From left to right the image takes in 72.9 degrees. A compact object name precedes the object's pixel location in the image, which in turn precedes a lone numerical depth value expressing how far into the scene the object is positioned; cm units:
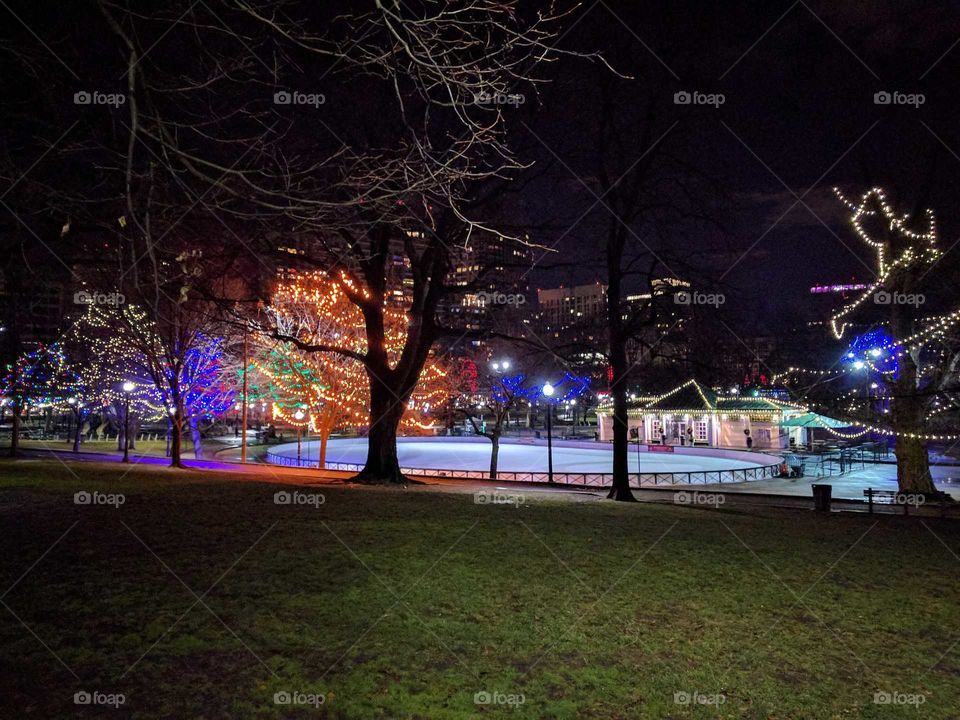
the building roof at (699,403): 4969
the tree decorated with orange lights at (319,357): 2838
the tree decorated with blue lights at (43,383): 2925
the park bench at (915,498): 1946
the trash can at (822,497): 1770
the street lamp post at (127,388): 3631
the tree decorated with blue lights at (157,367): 2457
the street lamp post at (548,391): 2627
